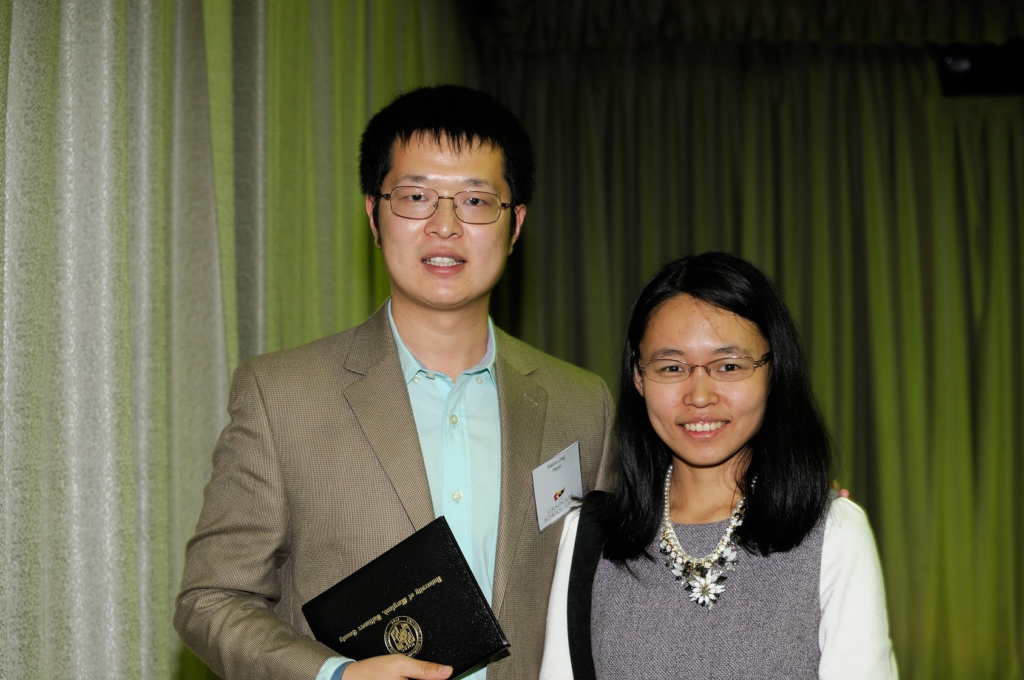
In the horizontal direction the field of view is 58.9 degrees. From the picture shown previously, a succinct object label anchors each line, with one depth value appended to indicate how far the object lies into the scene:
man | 1.56
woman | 1.49
